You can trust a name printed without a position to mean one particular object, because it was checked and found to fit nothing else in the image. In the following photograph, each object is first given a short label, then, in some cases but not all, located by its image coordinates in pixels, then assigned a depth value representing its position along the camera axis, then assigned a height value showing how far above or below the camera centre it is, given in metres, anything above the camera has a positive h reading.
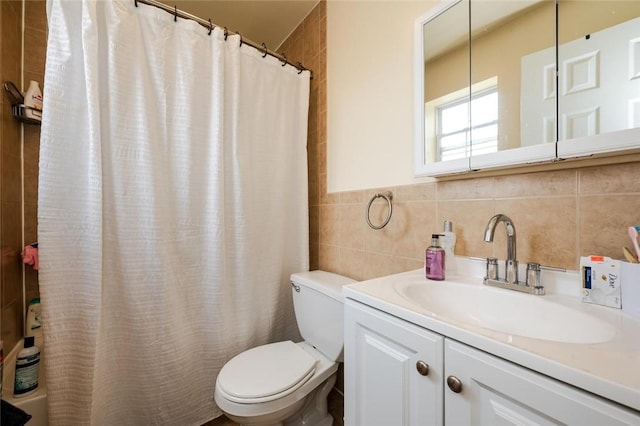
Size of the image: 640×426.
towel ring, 1.13 +0.04
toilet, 0.92 -0.67
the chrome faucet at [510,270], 0.70 -0.18
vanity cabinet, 0.38 -0.34
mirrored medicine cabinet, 0.61 +0.38
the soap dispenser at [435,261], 0.86 -0.17
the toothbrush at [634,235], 0.56 -0.06
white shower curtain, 0.95 -0.01
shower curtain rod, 1.11 +0.91
